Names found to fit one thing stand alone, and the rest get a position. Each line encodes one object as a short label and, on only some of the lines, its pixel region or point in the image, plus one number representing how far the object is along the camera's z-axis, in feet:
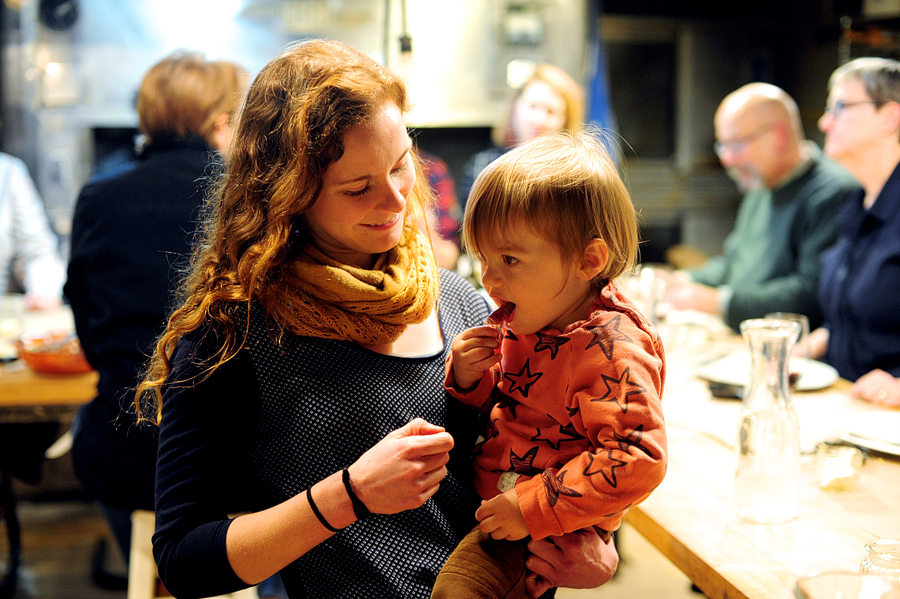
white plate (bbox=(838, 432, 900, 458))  4.86
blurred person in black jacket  6.06
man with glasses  9.91
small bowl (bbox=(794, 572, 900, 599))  3.07
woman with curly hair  3.14
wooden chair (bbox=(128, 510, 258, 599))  6.29
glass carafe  4.03
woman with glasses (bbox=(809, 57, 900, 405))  7.67
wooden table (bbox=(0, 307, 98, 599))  6.99
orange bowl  7.38
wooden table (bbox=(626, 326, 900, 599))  3.60
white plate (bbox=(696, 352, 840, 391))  6.32
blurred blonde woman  11.67
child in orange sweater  3.01
